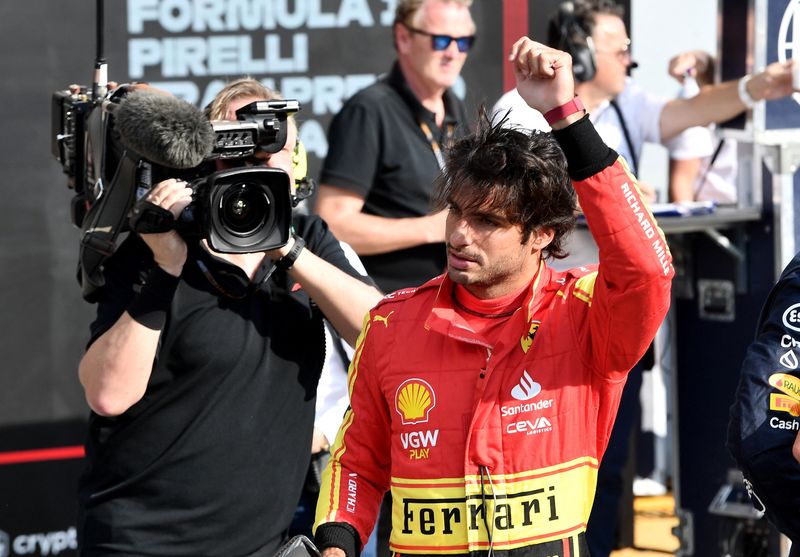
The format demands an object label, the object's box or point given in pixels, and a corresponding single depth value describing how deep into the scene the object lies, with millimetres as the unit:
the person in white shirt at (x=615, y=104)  9285
